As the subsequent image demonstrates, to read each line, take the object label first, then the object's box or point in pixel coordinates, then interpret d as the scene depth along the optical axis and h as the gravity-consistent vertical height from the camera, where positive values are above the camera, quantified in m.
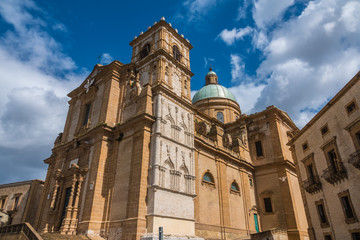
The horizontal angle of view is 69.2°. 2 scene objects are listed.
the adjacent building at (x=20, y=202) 29.05 +5.84
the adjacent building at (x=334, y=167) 17.30 +5.86
